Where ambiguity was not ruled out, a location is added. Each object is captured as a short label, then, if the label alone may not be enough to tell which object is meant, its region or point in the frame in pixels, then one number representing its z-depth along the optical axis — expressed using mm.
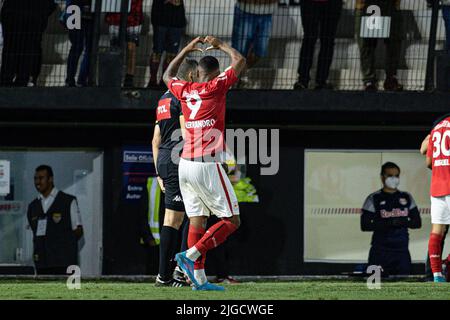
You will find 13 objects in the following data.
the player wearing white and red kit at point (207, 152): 11031
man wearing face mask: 17328
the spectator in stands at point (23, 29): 17266
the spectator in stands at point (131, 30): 17391
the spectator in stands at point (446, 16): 17531
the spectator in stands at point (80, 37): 17219
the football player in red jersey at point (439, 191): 13062
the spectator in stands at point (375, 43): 17422
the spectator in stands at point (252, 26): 17406
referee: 12047
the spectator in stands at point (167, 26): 17297
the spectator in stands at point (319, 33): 17312
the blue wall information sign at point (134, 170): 18844
